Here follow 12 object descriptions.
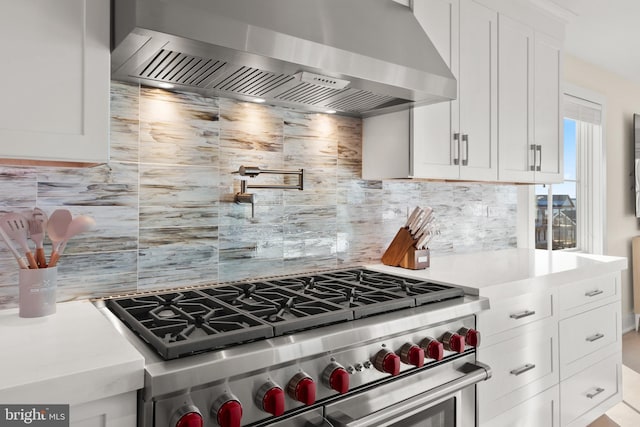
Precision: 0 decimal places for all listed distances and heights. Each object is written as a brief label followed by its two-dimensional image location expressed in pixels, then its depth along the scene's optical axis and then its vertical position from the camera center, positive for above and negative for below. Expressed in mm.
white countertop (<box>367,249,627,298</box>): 1884 -274
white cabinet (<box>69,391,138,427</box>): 923 -428
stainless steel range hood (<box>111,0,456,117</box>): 1199 +497
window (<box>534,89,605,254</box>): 3963 +251
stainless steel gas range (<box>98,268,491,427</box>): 1026 -373
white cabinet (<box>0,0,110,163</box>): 1089 +341
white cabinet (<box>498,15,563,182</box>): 2412 +641
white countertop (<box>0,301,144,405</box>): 868 -323
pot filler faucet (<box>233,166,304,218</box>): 1795 +125
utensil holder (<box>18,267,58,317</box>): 1251 -224
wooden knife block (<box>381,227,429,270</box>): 2176 -195
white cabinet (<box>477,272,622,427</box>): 1854 -687
